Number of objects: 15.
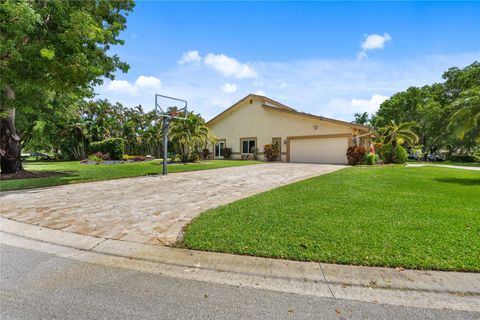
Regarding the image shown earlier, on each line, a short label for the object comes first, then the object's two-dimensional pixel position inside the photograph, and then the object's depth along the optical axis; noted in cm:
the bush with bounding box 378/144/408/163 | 1962
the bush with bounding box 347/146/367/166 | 1750
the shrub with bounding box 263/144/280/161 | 2234
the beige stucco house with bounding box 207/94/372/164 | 1956
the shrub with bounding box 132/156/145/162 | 2489
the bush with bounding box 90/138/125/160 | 2377
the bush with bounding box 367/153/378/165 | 1725
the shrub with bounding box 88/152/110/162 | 2234
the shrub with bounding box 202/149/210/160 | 2789
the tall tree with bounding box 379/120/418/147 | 1952
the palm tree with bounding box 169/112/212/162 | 1920
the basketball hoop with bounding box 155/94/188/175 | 1192
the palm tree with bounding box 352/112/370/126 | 5066
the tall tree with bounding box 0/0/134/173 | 627
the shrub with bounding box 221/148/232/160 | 2614
